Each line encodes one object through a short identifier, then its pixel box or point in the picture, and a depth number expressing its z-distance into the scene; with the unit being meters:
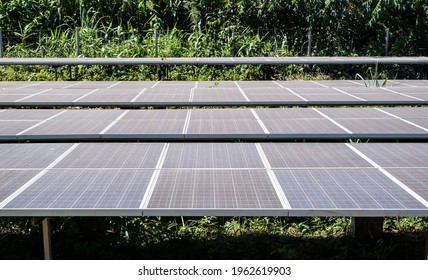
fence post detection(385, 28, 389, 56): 17.25
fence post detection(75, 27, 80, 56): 16.15
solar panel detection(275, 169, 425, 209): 3.46
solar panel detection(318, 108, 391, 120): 6.71
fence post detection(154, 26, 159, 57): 16.33
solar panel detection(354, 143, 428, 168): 4.50
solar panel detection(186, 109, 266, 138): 5.60
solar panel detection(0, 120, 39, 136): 5.55
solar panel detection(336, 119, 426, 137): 5.69
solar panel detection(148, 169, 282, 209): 3.48
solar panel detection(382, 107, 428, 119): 6.79
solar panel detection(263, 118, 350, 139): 5.52
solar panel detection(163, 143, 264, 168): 4.50
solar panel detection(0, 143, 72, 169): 4.50
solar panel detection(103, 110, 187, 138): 5.59
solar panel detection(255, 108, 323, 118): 6.70
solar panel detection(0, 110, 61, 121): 6.66
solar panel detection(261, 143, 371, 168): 4.48
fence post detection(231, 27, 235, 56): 17.00
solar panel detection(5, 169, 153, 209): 3.46
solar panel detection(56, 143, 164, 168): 4.47
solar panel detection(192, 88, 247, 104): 8.12
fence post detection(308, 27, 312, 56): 17.36
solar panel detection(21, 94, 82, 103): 7.92
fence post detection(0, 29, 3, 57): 16.41
